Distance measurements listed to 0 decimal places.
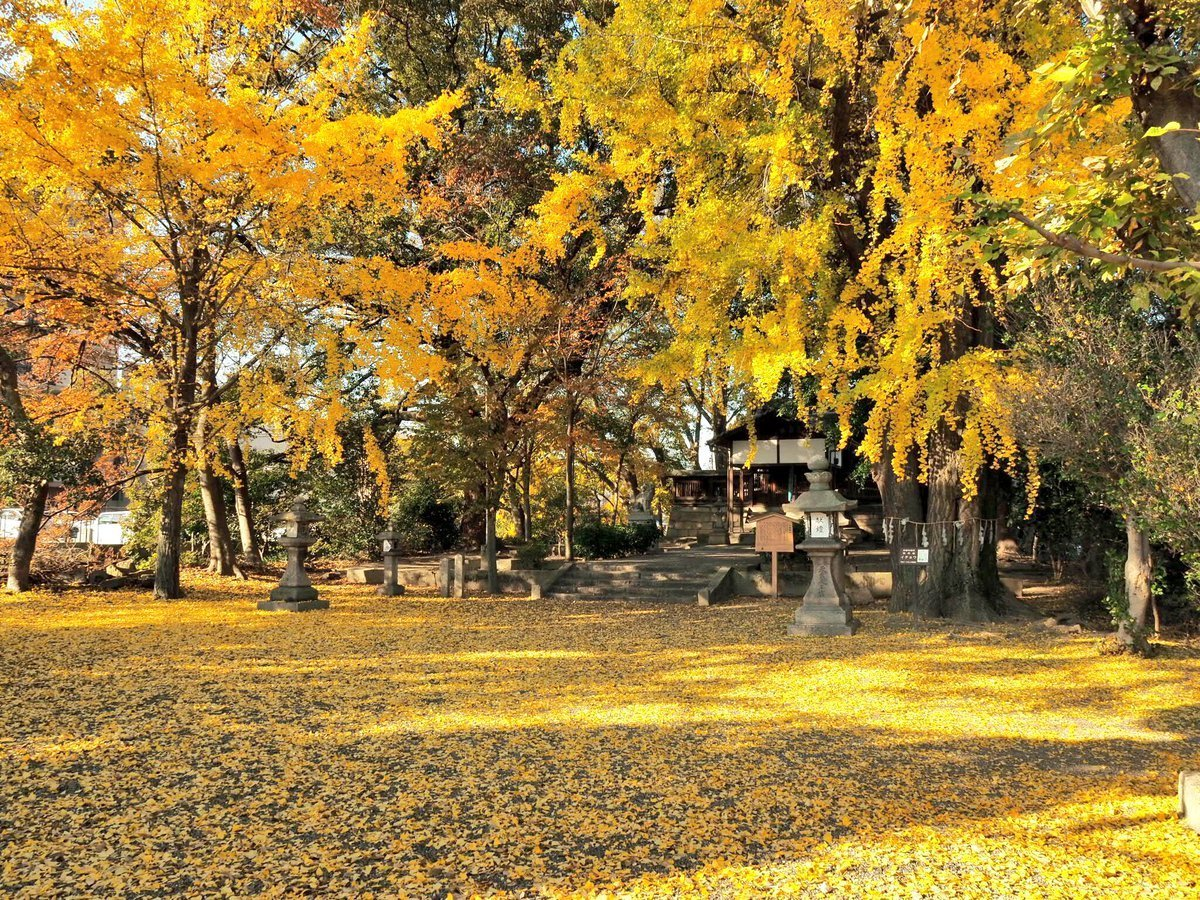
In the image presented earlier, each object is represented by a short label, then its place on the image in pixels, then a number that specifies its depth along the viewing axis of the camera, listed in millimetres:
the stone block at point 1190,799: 3590
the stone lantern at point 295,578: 10916
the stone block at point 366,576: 14570
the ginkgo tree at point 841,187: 7312
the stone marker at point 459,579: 13109
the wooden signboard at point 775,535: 11390
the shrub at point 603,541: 16719
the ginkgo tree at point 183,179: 8492
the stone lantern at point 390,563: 12617
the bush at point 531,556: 14461
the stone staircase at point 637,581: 12602
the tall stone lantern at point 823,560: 9180
